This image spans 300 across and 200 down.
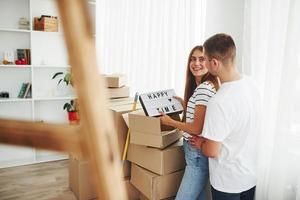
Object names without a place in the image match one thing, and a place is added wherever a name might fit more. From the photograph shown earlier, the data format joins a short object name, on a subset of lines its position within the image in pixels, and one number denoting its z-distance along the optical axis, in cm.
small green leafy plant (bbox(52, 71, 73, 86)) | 357
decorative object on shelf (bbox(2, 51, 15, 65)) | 343
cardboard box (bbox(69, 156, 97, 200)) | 250
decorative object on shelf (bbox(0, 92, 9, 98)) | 345
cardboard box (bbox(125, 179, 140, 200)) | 238
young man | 134
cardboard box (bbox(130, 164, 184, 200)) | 189
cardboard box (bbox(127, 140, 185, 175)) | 186
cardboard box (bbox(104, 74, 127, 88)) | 265
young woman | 157
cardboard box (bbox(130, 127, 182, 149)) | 182
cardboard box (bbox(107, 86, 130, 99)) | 267
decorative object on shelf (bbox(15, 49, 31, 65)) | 347
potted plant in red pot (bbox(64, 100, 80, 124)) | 354
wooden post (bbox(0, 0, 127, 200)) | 39
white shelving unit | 351
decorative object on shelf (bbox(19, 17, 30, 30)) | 351
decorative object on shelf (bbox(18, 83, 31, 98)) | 354
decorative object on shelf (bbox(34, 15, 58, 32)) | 352
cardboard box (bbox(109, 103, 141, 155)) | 220
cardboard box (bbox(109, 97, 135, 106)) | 248
